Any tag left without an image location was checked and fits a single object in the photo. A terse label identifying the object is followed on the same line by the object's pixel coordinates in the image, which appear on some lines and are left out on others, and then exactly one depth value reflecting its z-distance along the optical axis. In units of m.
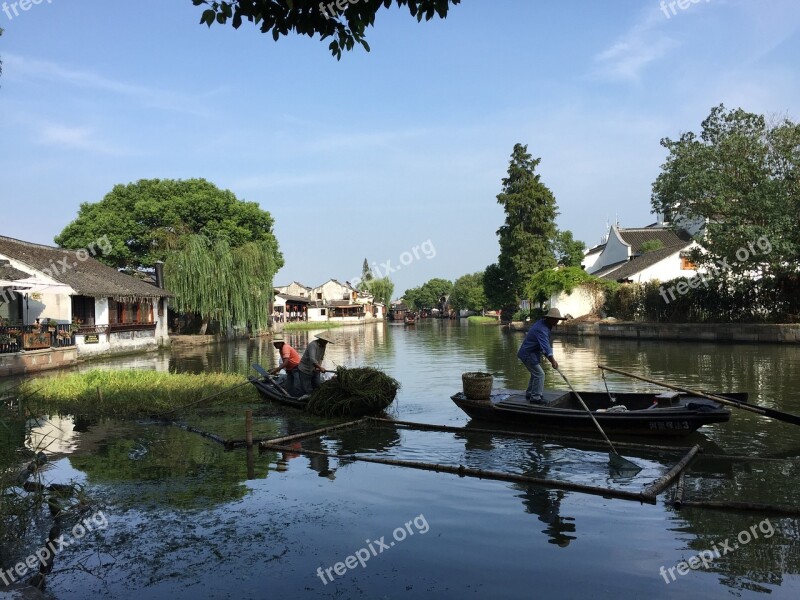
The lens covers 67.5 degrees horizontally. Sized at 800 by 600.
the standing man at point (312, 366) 11.65
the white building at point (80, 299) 22.89
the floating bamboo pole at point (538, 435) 8.14
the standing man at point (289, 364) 12.19
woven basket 10.31
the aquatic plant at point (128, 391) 12.04
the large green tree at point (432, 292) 135.75
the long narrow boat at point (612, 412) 8.69
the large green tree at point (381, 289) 105.25
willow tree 34.12
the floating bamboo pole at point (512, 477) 6.16
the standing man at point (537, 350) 10.18
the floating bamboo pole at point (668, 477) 6.29
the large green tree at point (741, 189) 23.67
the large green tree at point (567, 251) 55.50
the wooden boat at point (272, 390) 11.61
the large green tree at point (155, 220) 37.94
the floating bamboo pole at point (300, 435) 8.84
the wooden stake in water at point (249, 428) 8.73
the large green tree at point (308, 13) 4.58
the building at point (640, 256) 38.78
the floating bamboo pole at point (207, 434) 9.25
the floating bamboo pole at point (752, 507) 5.70
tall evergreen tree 50.72
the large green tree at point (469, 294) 94.19
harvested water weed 10.77
